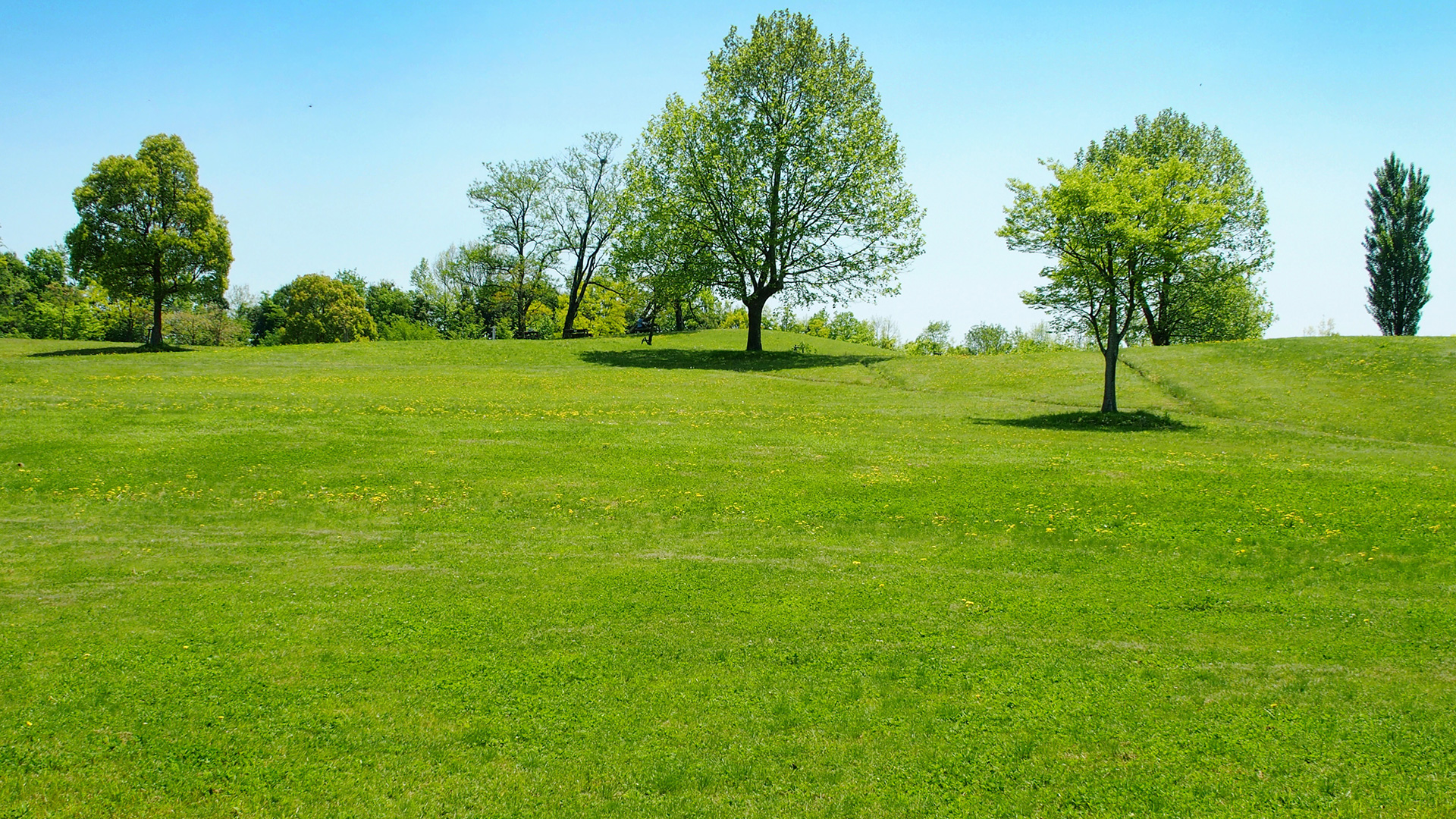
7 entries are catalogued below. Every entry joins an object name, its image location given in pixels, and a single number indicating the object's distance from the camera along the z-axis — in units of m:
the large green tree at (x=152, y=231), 55.47
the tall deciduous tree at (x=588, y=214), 80.19
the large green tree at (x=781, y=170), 59.91
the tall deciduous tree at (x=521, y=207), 81.56
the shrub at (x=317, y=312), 112.81
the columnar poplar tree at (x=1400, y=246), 67.12
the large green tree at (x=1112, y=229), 34.59
